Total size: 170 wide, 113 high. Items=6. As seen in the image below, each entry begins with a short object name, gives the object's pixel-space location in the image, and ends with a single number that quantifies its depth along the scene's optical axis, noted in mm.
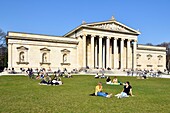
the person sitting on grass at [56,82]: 20812
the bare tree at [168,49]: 85856
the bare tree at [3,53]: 60256
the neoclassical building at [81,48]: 48781
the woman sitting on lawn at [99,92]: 12985
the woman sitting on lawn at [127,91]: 13309
